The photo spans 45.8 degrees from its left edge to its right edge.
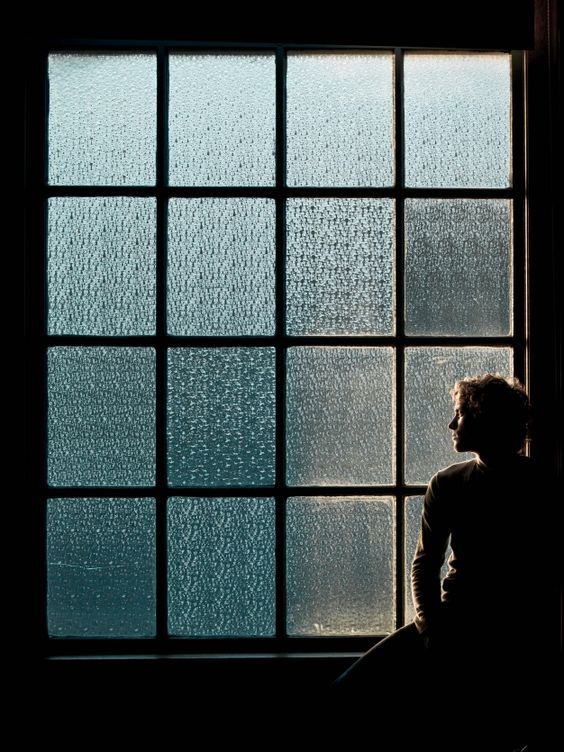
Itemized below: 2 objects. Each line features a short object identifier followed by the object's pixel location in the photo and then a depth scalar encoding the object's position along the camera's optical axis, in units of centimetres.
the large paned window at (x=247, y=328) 204
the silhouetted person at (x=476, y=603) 158
